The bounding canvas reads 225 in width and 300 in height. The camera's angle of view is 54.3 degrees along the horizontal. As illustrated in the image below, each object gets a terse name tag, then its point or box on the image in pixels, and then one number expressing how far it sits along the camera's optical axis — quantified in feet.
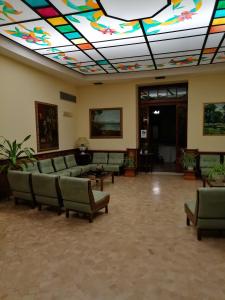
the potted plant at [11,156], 17.10
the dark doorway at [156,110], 27.73
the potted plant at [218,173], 16.35
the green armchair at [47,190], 14.23
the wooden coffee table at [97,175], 20.15
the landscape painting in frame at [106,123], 28.96
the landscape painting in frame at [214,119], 25.27
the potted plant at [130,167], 26.96
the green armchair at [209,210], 10.23
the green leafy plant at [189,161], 24.68
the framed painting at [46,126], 22.34
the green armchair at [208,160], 24.54
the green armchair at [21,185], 15.40
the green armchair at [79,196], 12.78
